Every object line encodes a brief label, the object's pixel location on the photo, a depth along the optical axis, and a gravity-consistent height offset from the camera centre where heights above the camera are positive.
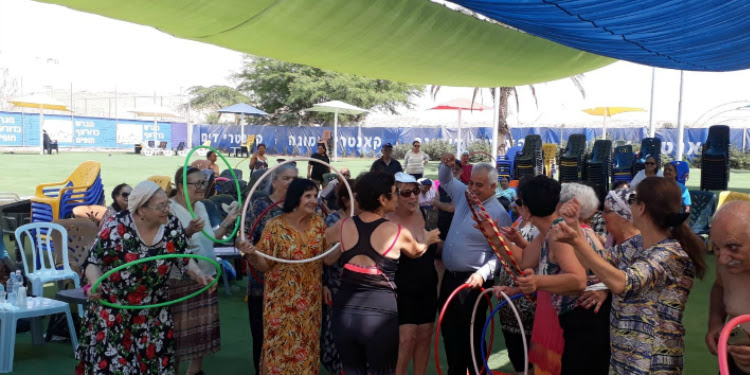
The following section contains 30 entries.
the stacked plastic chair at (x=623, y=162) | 15.57 -0.28
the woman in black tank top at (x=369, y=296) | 3.64 -0.83
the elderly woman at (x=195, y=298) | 4.53 -1.10
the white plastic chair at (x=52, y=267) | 6.12 -1.27
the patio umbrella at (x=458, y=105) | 24.36 +1.49
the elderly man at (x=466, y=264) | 4.46 -0.78
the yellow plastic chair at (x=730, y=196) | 7.96 -0.56
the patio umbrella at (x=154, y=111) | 40.44 +1.55
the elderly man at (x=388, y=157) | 11.75 -0.24
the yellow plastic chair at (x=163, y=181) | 6.14 -0.40
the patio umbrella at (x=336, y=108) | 32.22 +1.68
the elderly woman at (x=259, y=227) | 4.71 -0.63
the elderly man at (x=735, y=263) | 2.43 -0.42
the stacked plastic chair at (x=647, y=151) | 14.92 +0.01
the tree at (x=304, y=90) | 49.53 +3.98
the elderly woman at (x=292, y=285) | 4.09 -0.89
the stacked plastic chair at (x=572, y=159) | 15.91 -0.24
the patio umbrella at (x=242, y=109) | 35.13 +1.59
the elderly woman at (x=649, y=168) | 9.78 -0.25
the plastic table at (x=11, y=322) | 5.05 -1.42
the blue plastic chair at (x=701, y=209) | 10.46 -0.90
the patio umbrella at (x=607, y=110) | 25.88 +1.56
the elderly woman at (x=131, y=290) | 3.85 -0.89
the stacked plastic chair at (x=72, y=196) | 9.72 -0.94
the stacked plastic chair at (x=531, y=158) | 15.66 -0.24
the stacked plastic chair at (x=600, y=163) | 15.84 -0.31
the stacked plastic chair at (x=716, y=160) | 12.87 -0.13
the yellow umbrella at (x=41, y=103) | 32.34 +1.49
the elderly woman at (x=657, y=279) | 2.86 -0.54
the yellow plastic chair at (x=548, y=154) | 18.52 -0.16
